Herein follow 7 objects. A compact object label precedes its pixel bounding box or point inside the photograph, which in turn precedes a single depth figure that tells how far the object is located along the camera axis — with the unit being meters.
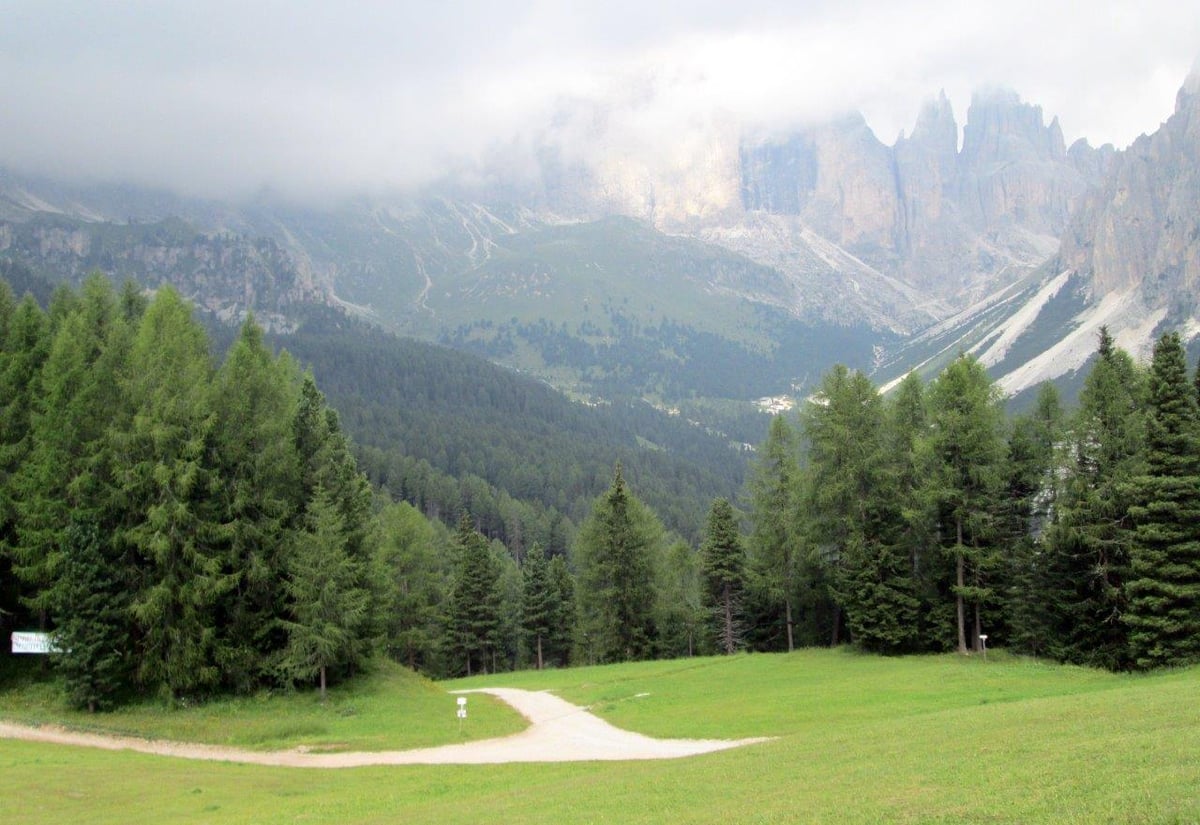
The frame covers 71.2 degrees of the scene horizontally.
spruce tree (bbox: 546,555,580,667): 76.69
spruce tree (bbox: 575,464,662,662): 65.81
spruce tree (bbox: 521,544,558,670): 75.00
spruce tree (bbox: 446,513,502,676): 74.19
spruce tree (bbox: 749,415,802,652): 57.28
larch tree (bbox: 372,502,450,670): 69.81
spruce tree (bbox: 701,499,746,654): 64.19
